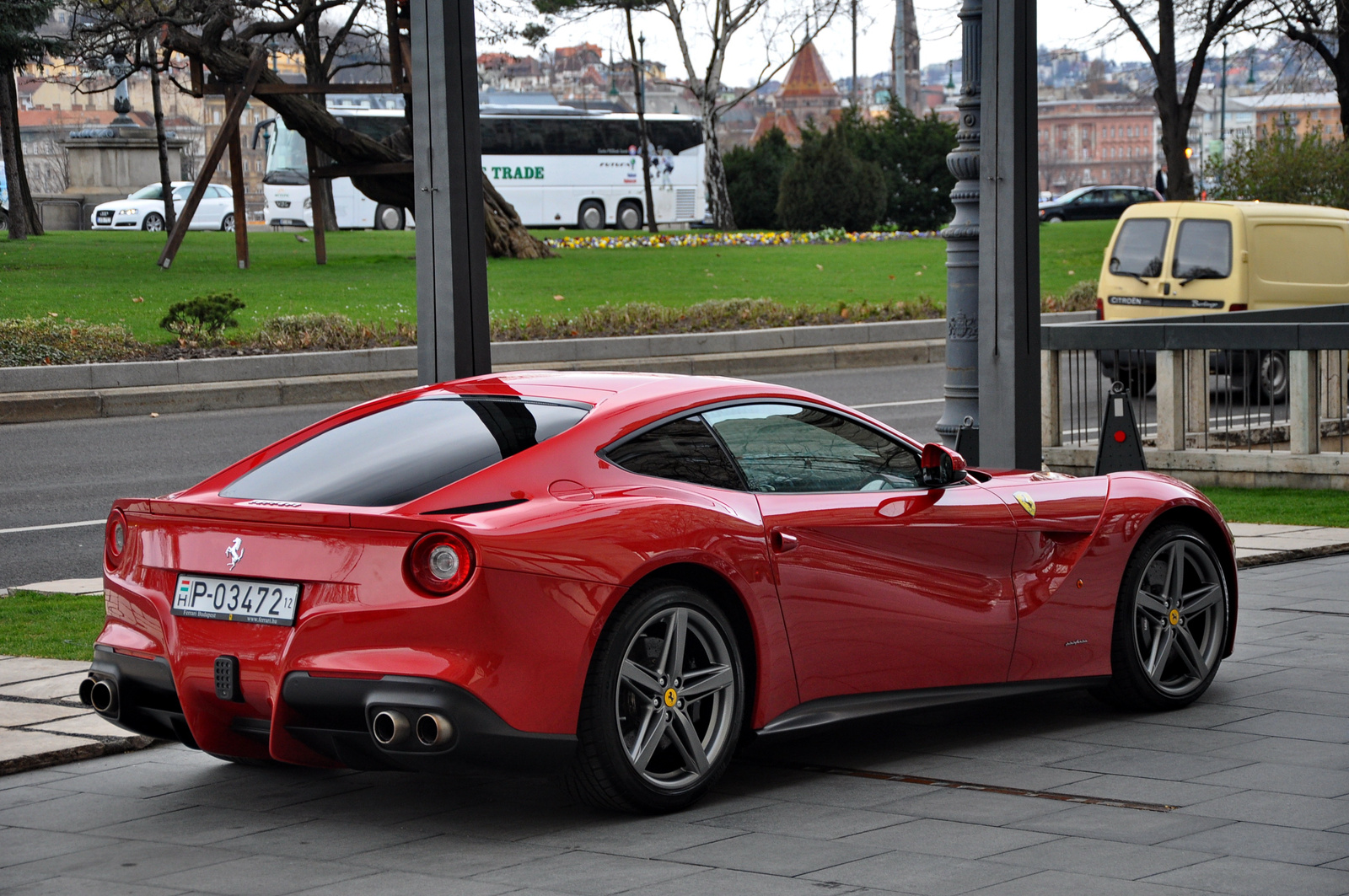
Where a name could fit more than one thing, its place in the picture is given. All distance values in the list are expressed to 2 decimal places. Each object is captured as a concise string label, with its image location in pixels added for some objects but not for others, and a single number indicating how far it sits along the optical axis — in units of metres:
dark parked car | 65.69
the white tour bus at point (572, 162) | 56.31
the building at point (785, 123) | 147.74
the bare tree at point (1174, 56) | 39.72
